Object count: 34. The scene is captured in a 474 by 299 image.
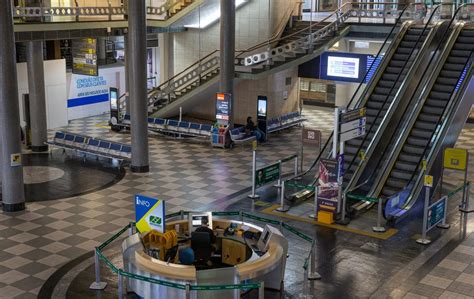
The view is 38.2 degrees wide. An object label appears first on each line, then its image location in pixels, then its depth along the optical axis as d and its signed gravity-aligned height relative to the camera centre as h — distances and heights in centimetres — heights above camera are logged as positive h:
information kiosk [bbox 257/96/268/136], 2739 -287
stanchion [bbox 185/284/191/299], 1106 -399
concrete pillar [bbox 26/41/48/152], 2425 -201
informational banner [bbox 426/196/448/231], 1600 -403
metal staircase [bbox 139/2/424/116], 2772 -49
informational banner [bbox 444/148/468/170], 1720 -292
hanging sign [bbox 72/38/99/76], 2666 -64
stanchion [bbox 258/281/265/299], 1113 -405
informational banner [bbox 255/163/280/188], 1909 -375
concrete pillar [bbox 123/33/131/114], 2691 -144
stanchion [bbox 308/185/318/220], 1742 -418
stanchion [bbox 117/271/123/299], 1212 -434
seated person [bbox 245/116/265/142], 2717 -354
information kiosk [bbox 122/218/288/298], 1171 -398
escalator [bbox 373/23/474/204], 1872 -213
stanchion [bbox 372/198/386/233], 1652 -440
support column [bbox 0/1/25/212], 1706 -200
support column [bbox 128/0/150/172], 2141 -141
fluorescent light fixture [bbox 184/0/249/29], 3153 +103
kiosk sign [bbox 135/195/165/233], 1251 -318
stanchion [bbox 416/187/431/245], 1568 -417
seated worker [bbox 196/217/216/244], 1356 -372
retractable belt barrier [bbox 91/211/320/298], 1112 -396
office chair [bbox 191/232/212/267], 1330 -396
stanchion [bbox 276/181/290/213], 1809 -430
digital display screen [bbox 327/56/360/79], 2634 -99
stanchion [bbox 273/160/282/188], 1978 -401
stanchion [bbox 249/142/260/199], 1895 -389
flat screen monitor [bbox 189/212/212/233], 1412 -366
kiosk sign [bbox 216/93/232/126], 2631 -257
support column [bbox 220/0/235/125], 2616 -29
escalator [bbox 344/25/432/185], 2011 -143
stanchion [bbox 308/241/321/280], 1362 -458
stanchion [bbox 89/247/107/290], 1296 -465
